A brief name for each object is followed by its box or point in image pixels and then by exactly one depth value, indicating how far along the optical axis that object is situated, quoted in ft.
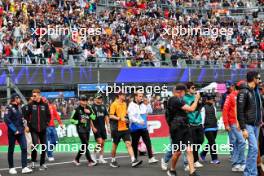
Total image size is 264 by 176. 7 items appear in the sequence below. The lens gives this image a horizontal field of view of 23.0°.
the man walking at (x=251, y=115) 37.09
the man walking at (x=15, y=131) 47.11
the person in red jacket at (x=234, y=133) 45.29
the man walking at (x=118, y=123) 50.90
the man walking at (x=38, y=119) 48.52
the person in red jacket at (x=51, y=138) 58.36
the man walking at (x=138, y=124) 51.34
